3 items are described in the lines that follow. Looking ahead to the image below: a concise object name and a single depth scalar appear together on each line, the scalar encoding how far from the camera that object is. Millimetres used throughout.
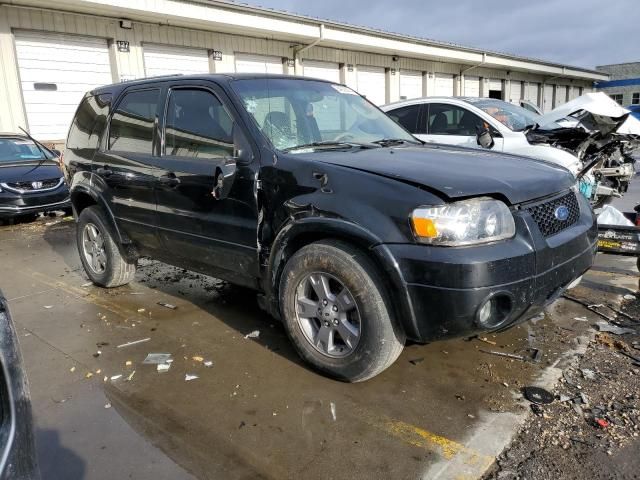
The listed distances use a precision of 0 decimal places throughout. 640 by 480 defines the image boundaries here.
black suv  2617
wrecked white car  6266
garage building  11070
